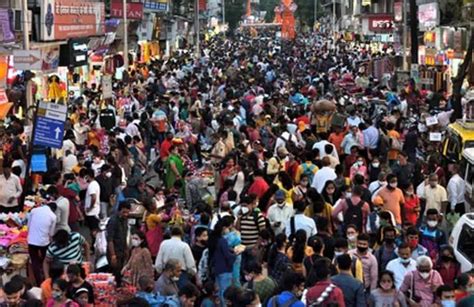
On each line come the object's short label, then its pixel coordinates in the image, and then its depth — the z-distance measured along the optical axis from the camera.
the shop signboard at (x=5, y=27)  26.20
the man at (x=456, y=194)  15.22
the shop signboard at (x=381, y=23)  58.13
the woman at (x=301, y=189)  13.93
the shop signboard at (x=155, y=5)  51.03
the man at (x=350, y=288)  9.41
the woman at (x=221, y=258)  11.31
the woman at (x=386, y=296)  9.56
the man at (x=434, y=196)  14.48
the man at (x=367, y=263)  10.47
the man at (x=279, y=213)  12.78
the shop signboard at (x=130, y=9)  43.17
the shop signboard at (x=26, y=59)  21.50
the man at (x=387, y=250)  10.99
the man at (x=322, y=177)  15.02
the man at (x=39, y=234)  12.77
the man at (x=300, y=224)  11.95
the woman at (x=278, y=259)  10.74
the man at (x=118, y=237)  12.48
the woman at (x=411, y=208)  13.73
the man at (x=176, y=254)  11.05
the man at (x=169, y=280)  10.44
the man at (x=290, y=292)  8.80
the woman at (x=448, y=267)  10.66
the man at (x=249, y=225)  12.39
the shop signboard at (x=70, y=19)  30.98
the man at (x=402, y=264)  10.42
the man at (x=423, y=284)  9.92
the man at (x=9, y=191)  15.46
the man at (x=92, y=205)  15.17
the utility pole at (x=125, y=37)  40.12
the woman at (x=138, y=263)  11.15
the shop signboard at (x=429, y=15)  41.62
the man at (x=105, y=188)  15.96
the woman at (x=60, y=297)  9.22
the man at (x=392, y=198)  13.59
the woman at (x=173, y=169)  17.11
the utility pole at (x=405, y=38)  42.56
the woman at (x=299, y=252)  10.60
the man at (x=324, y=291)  8.93
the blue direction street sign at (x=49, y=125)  16.30
